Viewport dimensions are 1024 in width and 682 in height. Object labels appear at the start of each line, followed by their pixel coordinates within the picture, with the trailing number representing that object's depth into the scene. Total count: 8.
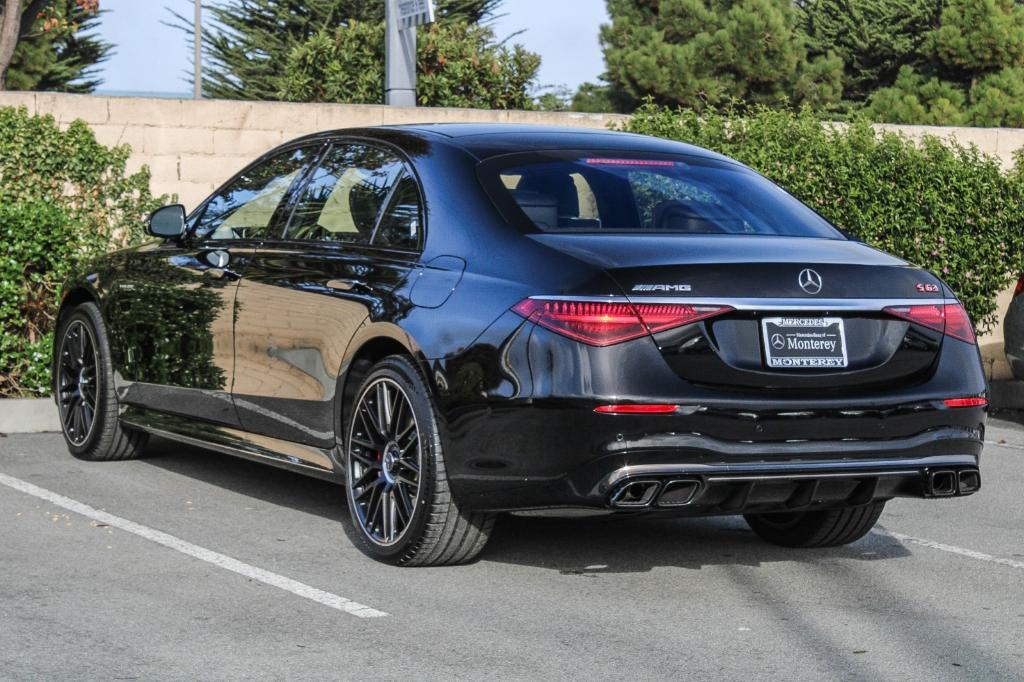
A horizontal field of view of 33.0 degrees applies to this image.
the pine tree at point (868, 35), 40.94
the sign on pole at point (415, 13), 15.19
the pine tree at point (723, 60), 40.75
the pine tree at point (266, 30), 39.53
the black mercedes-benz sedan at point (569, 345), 5.74
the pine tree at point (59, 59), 42.31
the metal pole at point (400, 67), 15.58
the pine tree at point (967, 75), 36.66
